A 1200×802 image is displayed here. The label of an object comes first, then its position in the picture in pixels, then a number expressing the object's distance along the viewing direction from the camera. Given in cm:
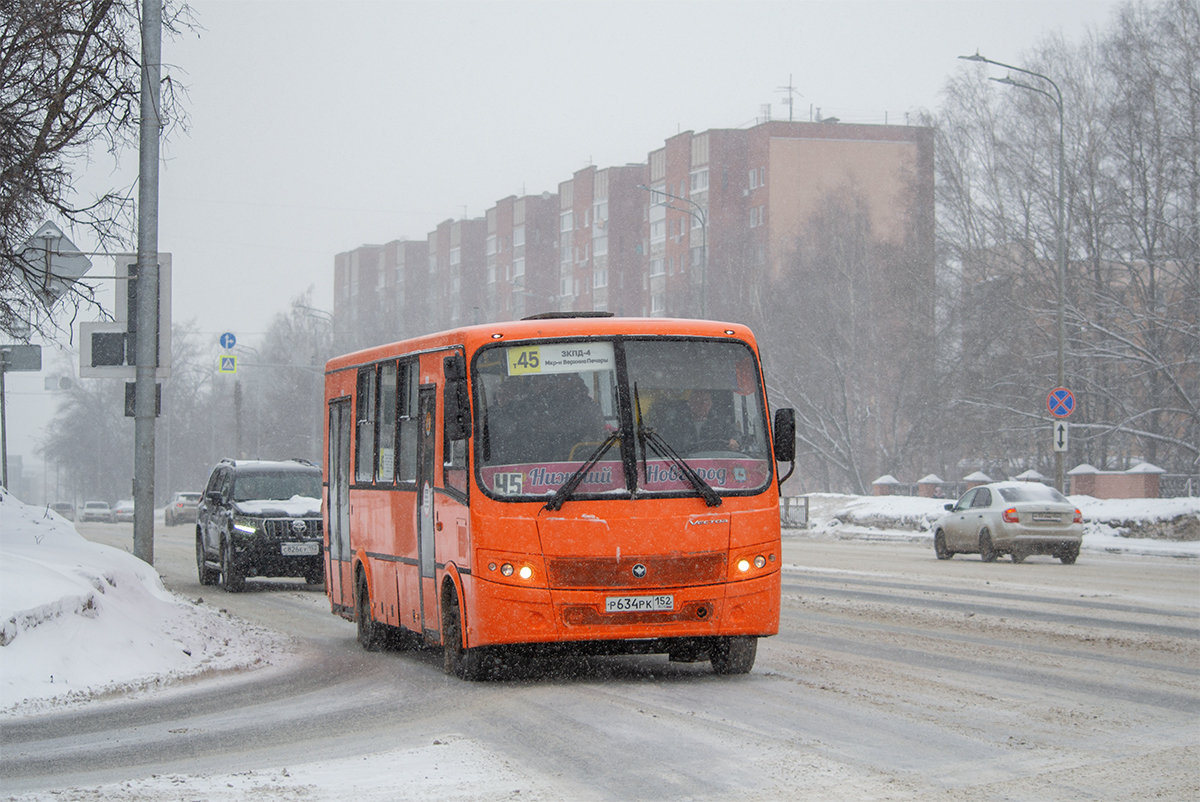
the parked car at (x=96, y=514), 9400
